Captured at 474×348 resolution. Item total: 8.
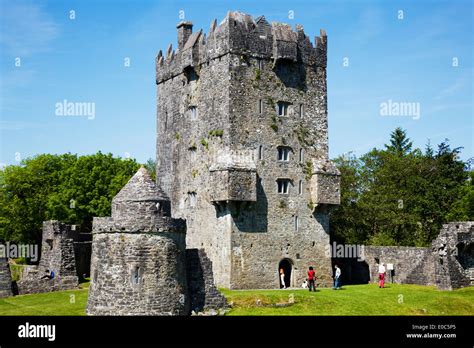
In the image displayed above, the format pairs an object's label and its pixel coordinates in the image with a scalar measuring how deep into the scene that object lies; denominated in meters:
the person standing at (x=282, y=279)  47.84
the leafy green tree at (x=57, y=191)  73.38
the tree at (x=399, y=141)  103.00
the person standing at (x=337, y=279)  45.77
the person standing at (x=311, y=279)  44.16
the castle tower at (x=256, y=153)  47.44
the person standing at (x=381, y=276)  47.41
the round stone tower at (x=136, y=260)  33.94
